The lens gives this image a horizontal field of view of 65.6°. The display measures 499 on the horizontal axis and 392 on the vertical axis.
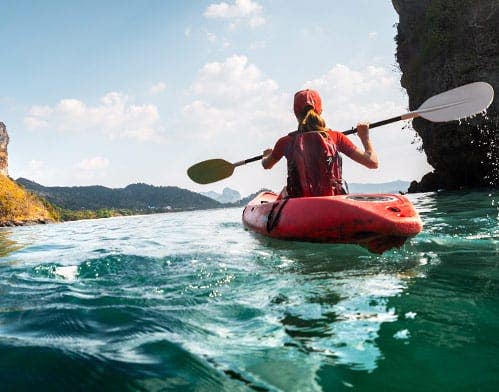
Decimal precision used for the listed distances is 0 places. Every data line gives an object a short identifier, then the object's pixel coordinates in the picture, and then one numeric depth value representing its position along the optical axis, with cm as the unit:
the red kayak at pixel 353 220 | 428
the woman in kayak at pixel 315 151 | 549
